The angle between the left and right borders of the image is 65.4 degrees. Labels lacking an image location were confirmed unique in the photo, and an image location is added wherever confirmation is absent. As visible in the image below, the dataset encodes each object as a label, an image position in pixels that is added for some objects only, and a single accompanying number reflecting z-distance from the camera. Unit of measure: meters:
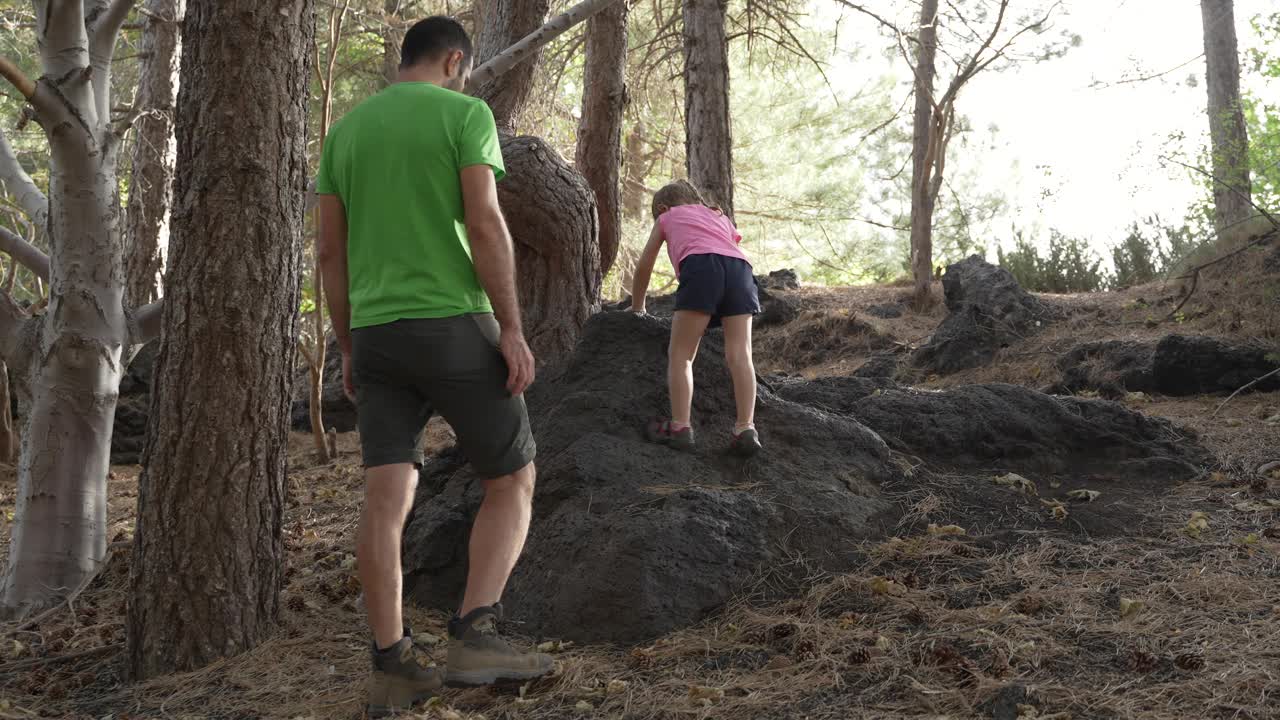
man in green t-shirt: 3.02
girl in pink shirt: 4.69
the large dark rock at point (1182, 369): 7.55
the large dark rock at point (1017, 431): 5.41
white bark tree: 4.51
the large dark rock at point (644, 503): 3.82
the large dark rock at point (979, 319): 9.52
